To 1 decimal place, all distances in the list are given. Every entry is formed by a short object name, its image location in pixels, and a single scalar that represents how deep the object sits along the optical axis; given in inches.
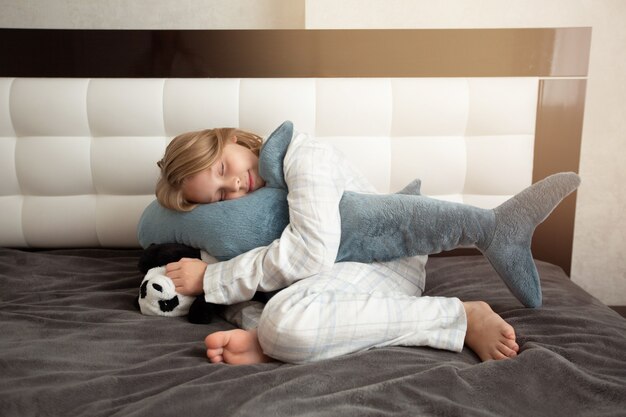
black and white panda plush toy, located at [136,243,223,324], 46.0
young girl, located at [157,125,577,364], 38.2
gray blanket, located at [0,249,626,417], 31.3
